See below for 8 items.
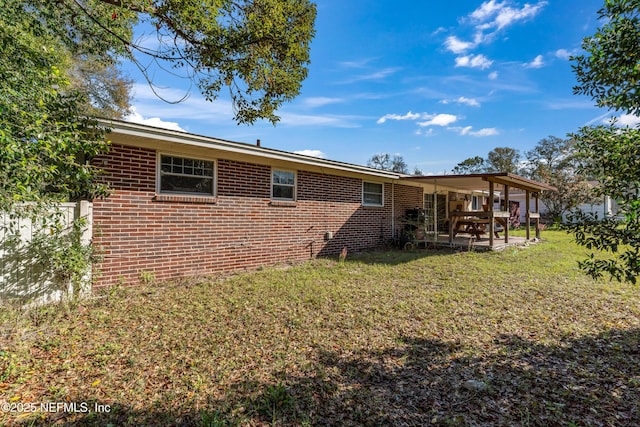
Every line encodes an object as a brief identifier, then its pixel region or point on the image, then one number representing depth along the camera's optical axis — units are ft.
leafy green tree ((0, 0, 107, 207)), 9.28
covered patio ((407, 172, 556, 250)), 32.78
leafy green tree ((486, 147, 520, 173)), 146.61
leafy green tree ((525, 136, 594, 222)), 81.66
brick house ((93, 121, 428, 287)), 18.29
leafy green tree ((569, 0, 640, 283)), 7.73
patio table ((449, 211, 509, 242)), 32.63
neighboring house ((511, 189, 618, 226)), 87.86
